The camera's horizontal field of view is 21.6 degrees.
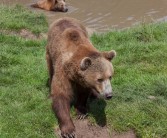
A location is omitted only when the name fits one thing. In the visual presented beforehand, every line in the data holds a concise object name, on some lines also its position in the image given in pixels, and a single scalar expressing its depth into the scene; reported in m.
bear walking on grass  5.52
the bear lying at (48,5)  13.88
